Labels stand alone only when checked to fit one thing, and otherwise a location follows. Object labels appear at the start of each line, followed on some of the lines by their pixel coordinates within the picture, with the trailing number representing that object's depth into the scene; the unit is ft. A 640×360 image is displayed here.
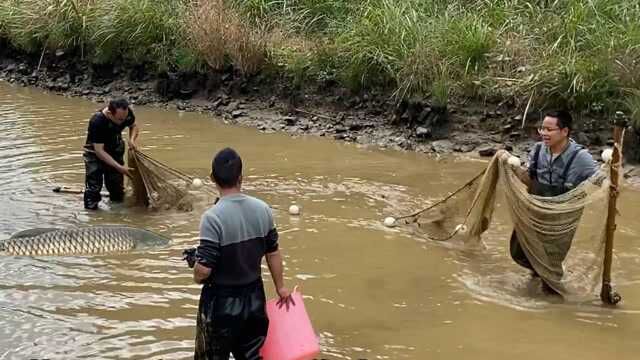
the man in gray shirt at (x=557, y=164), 20.22
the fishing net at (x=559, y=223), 20.11
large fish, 23.77
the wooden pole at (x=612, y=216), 19.31
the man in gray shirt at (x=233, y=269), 14.06
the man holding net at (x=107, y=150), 27.86
